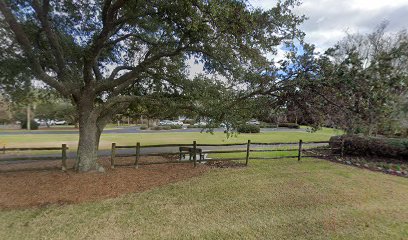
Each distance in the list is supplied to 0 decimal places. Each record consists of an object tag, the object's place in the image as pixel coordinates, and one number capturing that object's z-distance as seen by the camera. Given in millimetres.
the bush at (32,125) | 47125
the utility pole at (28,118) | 45438
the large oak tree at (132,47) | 6656
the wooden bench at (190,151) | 11445
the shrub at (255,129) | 35228
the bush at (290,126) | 53244
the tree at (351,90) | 7324
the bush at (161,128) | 46191
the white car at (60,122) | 66988
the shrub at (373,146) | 13297
